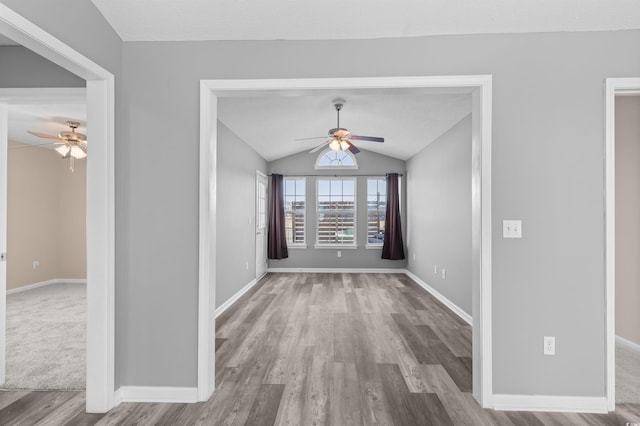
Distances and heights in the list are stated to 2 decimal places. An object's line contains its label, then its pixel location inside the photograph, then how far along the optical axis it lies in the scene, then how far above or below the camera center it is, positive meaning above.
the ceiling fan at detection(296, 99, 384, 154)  4.05 +0.98
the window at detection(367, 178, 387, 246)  7.04 +0.07
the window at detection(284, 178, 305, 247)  7.14 +0.14
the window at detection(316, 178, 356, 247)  7.10 +0.05
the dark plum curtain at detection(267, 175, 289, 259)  6.80 -0.24
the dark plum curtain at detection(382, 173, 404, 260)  6.75 -0.28
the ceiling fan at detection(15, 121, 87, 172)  3.86 +0.88
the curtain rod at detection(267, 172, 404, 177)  6.92 +0.85
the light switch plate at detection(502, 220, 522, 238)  2.04 -0.10
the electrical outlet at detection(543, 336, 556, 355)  2.03 -0.85
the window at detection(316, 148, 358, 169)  7.02 +1.19
